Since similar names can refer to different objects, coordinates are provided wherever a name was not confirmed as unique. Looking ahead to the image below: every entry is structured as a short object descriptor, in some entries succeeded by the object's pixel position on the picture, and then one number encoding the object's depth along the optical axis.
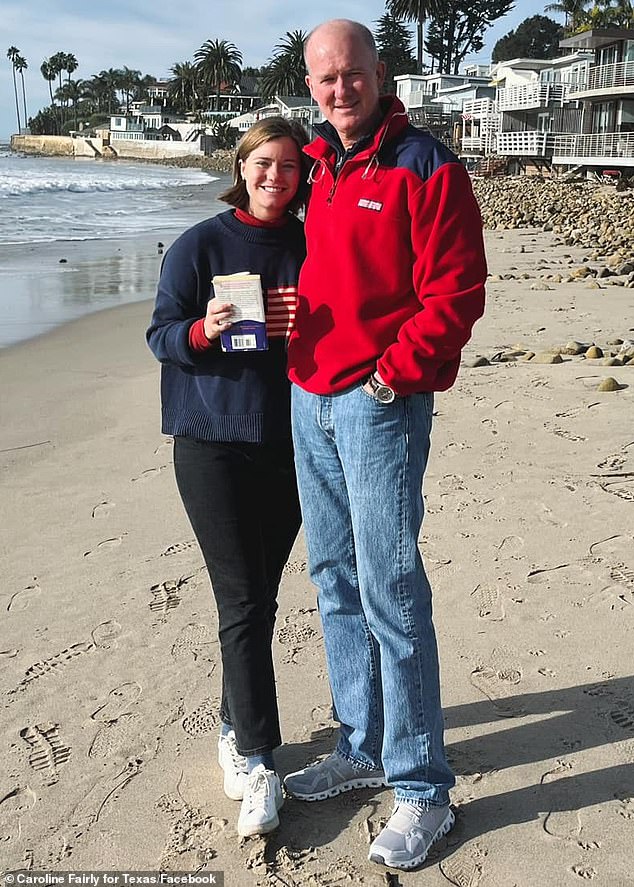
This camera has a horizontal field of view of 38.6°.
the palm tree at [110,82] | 151.62
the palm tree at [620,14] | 60.69
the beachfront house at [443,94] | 60.59
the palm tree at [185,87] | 121.50
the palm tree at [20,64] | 169.25
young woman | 2.70
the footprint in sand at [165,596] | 4.03
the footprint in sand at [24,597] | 4.12
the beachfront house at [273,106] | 83.90
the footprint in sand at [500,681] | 3.28
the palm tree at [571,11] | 72.51
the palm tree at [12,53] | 167.25
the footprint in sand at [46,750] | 3.01
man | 2.32
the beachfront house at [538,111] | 40.03
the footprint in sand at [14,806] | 2.73
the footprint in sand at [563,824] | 2.63
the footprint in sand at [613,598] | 3.82
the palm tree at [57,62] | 160.88
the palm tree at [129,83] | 148.00
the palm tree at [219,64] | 115.81
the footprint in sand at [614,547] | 4.25
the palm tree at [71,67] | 161.50
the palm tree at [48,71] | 160.88
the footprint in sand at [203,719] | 3.22
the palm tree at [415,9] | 82.62
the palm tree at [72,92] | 159.00
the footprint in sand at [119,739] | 3.09
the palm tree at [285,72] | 94.56
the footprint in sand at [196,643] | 3.67
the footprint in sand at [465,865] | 2.49
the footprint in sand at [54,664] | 3.55
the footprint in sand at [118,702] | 3.30
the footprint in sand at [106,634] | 3.77
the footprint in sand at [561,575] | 4.06
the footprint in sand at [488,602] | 3.82
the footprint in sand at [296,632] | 3.68
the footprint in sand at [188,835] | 2.58
